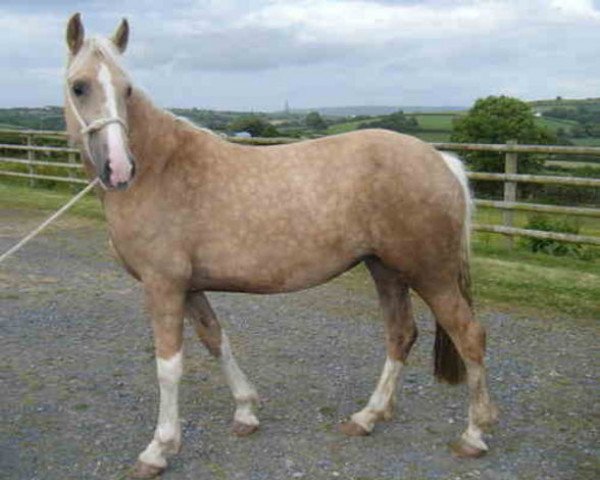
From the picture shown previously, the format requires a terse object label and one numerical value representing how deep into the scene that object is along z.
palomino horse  3.30
